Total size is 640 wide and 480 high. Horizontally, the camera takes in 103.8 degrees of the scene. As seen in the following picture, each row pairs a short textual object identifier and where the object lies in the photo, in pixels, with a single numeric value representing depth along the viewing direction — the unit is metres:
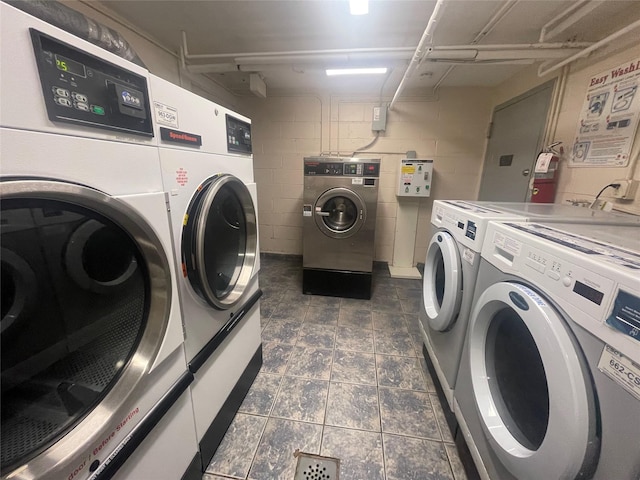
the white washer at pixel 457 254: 1.04
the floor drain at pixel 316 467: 1.08
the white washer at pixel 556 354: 0.48
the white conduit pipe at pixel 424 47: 1.16
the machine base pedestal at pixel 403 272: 3.09
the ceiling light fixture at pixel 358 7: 1.40
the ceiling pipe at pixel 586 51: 1.29
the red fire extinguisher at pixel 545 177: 1.81
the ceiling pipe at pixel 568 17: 1.41
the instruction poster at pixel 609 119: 1.39
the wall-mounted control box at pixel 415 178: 2.82
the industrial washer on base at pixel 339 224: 2.31
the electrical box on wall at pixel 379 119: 2.87
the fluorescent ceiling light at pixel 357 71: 2.26
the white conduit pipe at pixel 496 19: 1.47
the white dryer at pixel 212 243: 0.81
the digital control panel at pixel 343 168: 2.29
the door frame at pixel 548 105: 1.95
